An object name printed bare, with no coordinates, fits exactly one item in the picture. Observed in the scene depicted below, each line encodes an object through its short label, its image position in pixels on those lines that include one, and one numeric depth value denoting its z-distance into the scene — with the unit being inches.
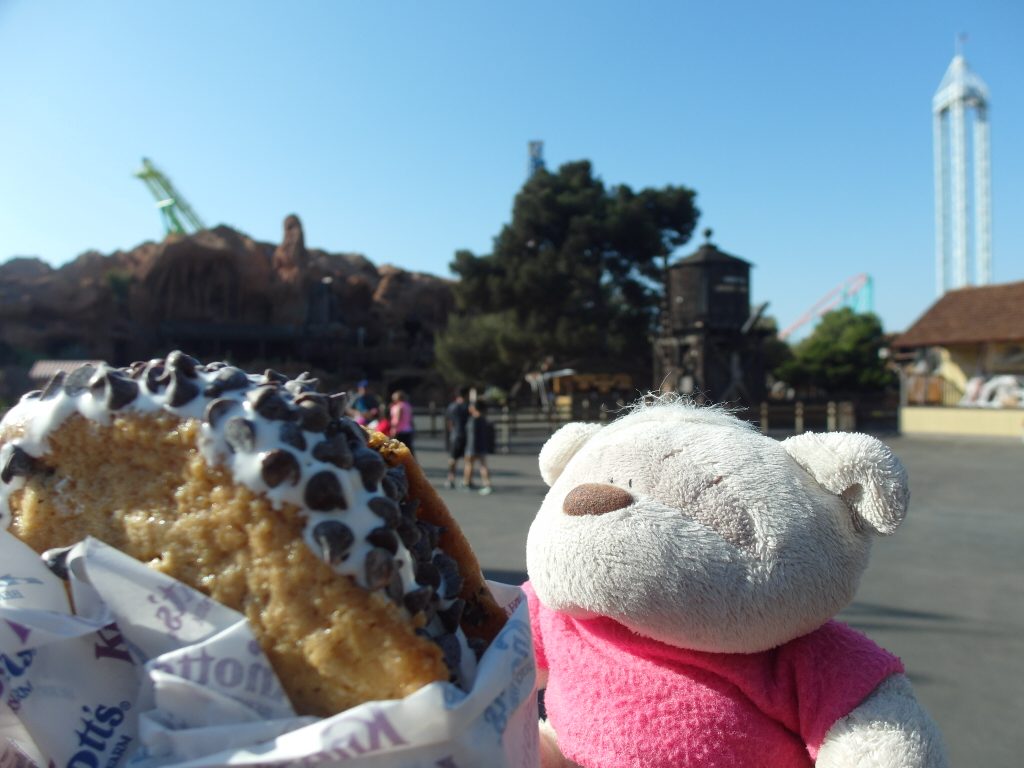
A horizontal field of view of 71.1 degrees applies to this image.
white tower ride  2177.7
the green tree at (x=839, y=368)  1314.0
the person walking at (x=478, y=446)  390.3
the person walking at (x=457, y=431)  402.0
